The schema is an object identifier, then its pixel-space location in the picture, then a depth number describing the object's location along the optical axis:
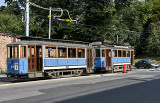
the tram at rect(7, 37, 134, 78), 15.91
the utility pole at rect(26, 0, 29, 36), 19.44
